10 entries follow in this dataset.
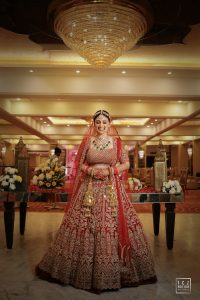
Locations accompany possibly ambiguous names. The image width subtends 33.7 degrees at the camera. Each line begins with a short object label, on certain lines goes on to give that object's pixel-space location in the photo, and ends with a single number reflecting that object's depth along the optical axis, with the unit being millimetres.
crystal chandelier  3096
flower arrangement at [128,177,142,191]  5059
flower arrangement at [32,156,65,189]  4762
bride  3143
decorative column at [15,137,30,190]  5060
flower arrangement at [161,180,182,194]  4770
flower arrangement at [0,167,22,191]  4711
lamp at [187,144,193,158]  21162
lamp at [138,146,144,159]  22353
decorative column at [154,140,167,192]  5055
